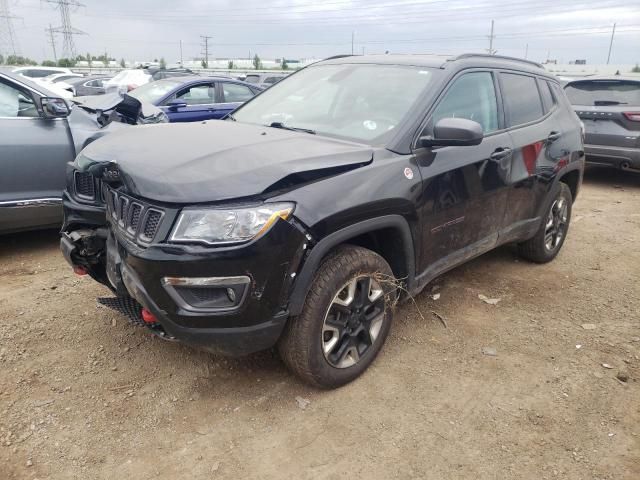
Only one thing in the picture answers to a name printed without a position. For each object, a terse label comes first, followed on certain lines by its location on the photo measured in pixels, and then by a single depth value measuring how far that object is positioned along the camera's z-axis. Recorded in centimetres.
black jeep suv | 227
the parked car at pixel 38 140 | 434
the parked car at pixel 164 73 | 1716
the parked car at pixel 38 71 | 2233
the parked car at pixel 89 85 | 1636
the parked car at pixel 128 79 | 1640
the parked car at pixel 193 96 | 807
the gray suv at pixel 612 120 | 756
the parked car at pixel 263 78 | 1825
